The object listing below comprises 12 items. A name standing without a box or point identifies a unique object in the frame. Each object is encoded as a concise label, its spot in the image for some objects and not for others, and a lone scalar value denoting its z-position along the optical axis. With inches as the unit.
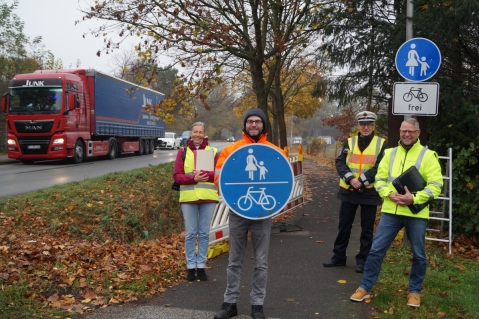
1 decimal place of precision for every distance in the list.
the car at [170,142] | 1966.0
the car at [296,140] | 4056.6
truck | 875.4
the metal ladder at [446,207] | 320.8
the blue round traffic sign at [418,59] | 308.8
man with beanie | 194.5
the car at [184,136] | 1912.6
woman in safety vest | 250.4
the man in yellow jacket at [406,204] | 210.8
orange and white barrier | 307.6
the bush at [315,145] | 2004.2
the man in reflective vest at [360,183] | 262.4
